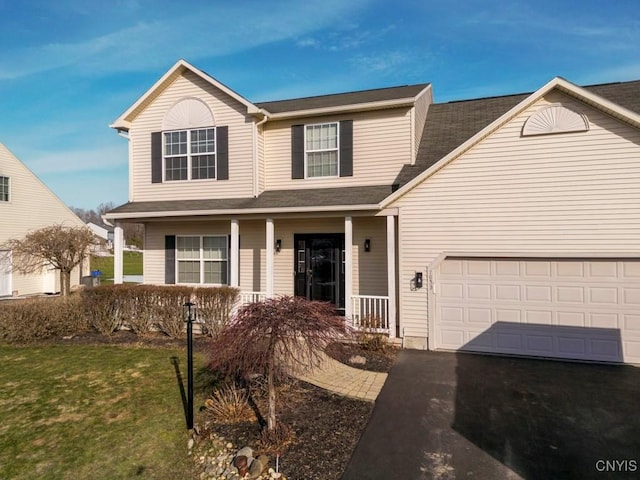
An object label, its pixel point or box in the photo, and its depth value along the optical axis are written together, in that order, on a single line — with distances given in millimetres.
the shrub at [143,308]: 9820
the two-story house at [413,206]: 7477
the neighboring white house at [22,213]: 17516
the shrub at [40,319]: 9430
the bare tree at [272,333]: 4586
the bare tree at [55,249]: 16250
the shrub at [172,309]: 9586
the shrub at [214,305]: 9516
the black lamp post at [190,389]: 4965
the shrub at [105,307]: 10039
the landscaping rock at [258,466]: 3957
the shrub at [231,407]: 5133
